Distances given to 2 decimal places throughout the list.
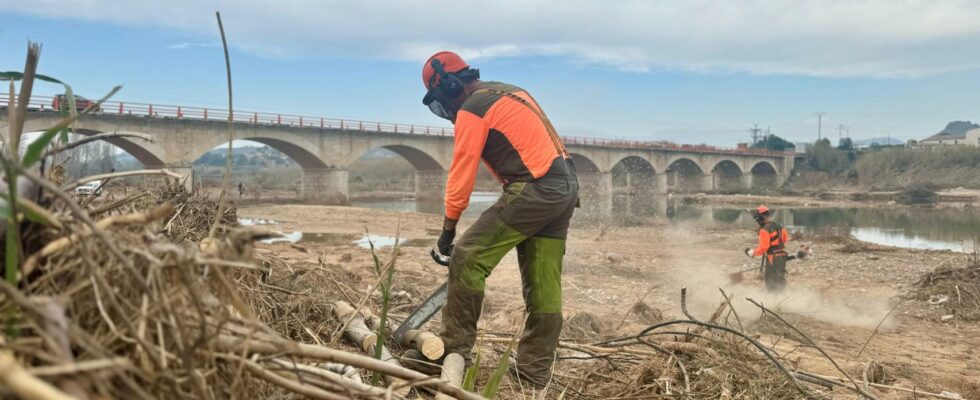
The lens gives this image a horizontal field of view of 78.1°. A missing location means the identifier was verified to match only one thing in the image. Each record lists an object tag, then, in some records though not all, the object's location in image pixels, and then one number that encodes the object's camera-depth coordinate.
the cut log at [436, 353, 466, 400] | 2.82
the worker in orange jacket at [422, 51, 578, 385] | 3.19
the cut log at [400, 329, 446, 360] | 3.08
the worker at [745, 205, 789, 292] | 7.97
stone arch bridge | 30.72
